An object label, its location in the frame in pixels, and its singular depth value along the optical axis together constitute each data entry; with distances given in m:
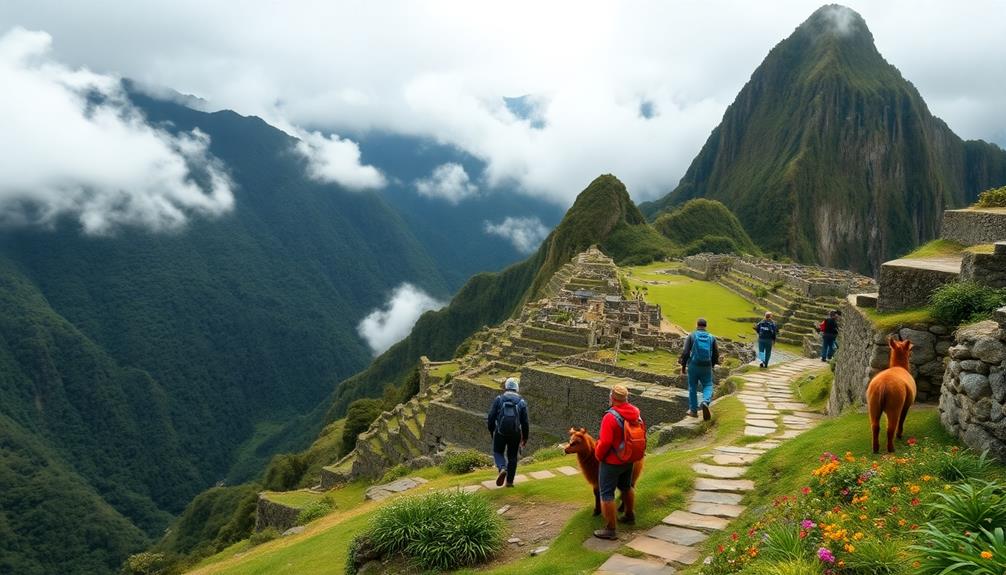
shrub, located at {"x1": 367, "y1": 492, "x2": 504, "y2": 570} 7.32
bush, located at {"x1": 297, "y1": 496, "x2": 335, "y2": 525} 19.51
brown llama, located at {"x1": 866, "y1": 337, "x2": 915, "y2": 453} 6.49
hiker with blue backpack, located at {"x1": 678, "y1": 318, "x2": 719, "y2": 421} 11.70
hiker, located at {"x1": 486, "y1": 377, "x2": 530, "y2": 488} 9.53
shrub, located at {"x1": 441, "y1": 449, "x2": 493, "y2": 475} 14.37
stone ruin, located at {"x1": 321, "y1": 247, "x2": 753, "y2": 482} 22.44
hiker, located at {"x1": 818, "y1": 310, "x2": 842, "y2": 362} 18.43
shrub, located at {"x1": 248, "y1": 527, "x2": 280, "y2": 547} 20.85
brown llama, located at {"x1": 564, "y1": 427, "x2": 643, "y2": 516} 7.47
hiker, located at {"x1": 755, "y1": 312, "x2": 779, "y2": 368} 18.33
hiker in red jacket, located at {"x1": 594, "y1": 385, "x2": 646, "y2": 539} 6.74
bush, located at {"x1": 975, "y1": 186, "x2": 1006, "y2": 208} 11.40
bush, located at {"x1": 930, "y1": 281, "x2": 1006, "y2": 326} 7.36
